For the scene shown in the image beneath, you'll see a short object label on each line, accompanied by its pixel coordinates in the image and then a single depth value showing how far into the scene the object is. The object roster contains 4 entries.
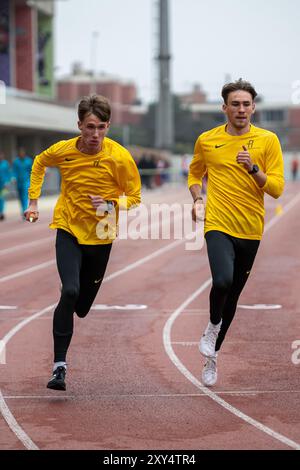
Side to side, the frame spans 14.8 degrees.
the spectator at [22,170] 32.56
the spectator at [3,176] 34.47
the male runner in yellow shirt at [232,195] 8.21
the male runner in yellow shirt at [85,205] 8.15
